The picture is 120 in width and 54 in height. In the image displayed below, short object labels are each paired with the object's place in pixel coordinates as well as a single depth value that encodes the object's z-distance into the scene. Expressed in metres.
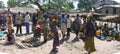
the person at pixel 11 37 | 6.54
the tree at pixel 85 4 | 38.48
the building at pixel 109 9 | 20.90
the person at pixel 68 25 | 7.50
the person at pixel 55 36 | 5.79
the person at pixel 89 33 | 5.51
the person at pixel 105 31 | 8.51
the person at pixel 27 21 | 7.68
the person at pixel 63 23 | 7.27
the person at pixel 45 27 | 6.55
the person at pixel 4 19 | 8.93
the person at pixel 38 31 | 6.72
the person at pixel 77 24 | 7.41
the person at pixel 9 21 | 7.03
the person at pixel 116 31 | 8.44
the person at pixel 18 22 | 7.59
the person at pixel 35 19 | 8.06
